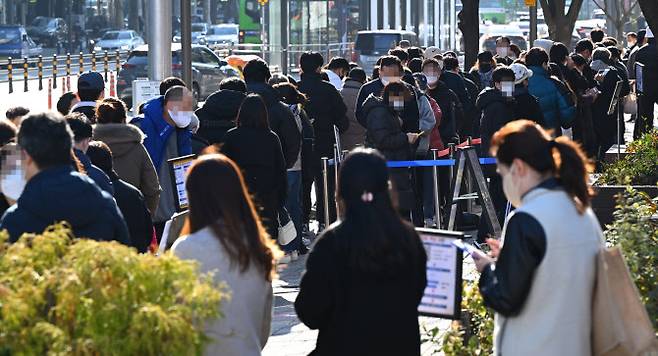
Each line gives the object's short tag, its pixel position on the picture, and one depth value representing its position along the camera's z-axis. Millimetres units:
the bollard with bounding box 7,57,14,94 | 42356
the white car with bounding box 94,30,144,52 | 66875
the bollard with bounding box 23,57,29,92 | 42647
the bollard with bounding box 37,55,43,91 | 43284
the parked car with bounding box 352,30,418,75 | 49188
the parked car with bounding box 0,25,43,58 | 61344
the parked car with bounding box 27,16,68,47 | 71562
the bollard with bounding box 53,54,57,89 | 44138
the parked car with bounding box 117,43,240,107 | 35031
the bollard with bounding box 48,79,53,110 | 34644
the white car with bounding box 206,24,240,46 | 74375
